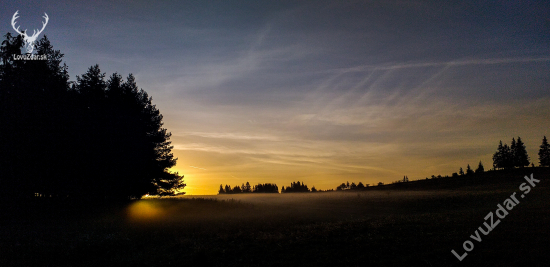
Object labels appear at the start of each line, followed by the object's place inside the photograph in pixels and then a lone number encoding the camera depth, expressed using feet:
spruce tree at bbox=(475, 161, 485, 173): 418.92
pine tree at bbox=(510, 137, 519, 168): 398.62
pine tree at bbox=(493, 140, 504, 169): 415.44
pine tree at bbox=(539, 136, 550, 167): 383.65
